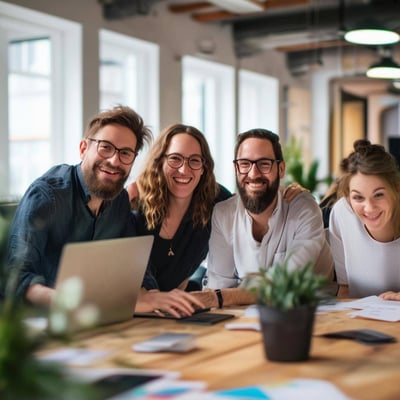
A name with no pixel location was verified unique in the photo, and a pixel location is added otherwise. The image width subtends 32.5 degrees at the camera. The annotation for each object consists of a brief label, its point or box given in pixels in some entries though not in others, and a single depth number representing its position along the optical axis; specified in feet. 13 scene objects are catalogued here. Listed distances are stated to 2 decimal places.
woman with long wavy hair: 10.09
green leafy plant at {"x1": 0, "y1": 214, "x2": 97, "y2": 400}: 2.78
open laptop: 5.84
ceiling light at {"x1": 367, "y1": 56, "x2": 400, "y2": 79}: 22.21
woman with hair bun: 8.79
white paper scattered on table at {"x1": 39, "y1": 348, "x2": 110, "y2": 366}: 5.04
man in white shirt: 9.35
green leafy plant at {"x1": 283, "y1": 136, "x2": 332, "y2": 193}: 28.55
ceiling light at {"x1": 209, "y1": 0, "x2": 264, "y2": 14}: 21.79
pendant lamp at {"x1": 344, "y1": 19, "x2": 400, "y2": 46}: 16.49
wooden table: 4.72
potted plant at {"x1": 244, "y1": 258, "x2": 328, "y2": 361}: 5.09
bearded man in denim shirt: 8.44
